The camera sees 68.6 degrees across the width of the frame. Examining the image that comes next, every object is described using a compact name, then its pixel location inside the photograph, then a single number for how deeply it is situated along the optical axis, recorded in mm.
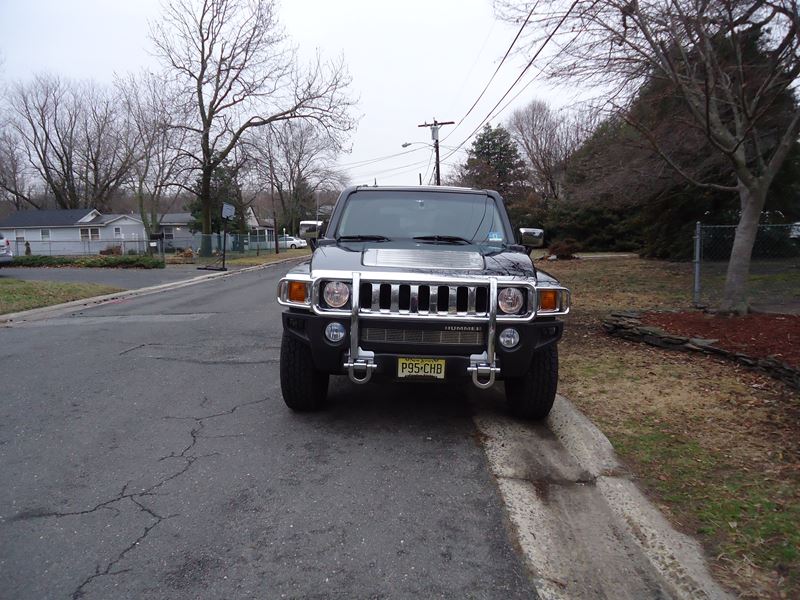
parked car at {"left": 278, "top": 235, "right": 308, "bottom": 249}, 55841
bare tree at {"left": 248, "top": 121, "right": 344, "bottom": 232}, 48000
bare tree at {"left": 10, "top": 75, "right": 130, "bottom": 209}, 52438
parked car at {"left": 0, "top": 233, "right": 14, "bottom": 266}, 17647
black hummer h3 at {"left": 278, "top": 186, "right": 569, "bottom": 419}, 4027
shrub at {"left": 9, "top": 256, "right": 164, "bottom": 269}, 23959
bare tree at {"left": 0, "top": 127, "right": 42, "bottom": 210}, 54000
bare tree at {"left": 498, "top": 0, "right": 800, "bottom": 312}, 7316
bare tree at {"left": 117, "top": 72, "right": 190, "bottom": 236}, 31859
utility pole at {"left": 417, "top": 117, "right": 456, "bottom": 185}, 36875
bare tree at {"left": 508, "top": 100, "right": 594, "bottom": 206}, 41438
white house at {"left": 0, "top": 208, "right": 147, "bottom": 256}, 49125
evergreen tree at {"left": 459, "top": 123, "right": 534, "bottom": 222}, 41938
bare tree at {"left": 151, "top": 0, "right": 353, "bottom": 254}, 30500
